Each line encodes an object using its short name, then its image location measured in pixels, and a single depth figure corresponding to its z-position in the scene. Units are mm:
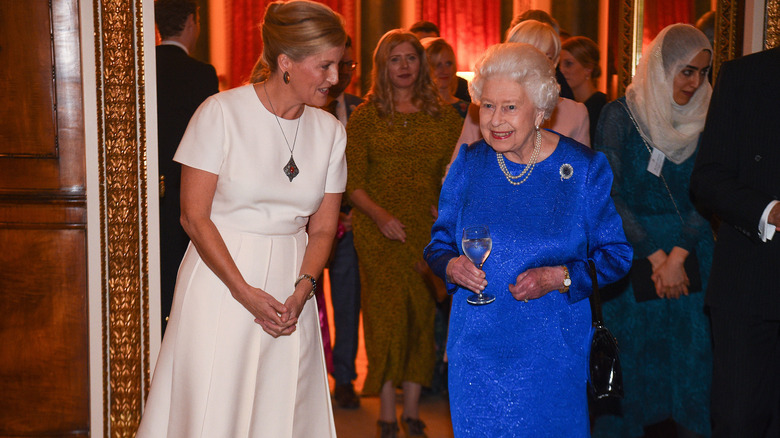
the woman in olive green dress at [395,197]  4203
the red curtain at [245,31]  7262
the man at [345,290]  4992
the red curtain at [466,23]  7121
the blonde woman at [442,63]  5191
